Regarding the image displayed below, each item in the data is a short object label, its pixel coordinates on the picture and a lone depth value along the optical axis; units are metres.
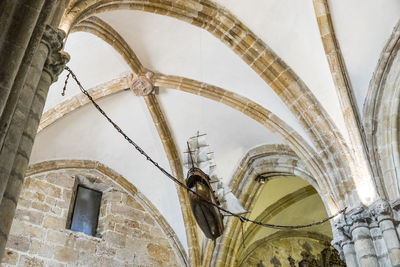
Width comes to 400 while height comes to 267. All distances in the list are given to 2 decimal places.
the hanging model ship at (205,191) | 6.66
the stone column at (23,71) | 2.64
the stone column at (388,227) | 5.39
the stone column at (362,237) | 5.59
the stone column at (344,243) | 5.83
